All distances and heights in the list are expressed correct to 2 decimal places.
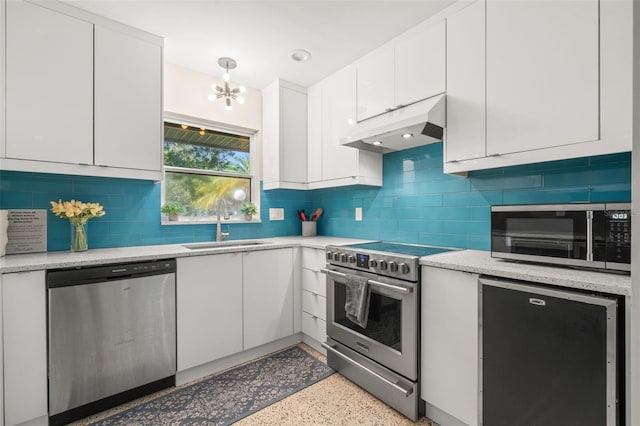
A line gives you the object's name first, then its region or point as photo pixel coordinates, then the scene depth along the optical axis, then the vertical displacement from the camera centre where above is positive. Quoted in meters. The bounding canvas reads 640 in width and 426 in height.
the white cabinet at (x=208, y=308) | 2.10 -0.74
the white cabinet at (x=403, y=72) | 1.97 +1.07
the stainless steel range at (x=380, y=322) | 1.76 -0.76
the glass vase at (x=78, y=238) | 2.05 -0.19
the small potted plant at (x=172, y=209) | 2.57 +0.02
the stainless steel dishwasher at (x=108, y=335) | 1.67 -0.78
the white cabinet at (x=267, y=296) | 2.40 -0.74
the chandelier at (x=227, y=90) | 2.48 +1.07
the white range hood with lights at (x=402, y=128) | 1.88 +0.59
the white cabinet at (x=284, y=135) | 2.94 +0.81
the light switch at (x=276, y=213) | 3.24 -0.02
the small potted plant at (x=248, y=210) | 3.05 +0.02
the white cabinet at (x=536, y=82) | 1.31 +0.69
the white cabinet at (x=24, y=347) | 1.54 -0.75
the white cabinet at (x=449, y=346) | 1.53 -0.76
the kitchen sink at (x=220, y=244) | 2.65 -0.31
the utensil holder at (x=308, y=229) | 3.36 -0.20
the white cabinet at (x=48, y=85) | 1.75 +0.81
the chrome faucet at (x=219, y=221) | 2.82 -0.09
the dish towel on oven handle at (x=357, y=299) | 1.99 -0.62
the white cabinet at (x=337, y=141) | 2.61 +0.72
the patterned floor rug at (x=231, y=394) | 1.75 -1.27
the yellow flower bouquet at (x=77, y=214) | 1.94 -0.02
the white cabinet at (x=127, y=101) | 2.03 +0.82
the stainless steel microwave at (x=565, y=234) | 1.24 -0.10
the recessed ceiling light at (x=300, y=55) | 2.42 +1.36
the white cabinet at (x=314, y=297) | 2.49 -0.77
